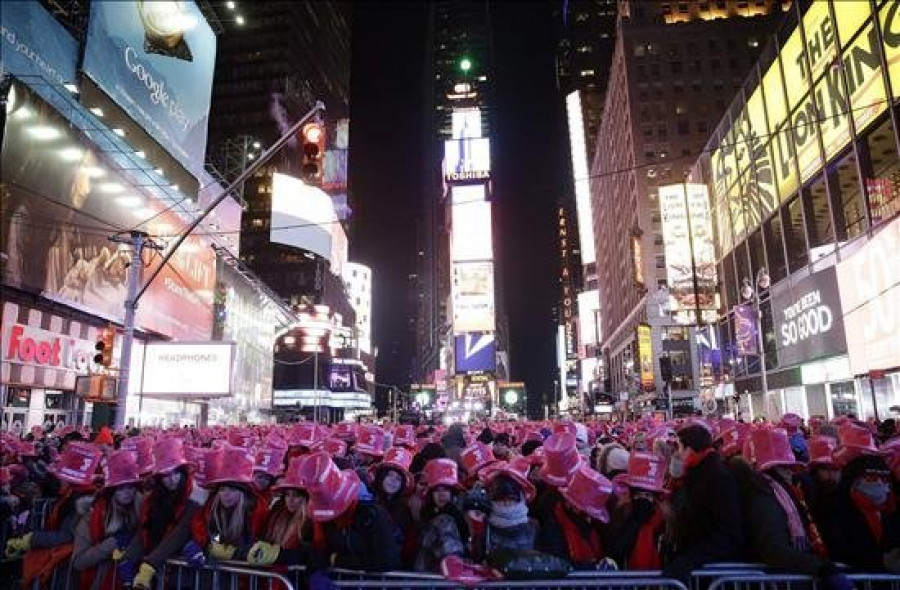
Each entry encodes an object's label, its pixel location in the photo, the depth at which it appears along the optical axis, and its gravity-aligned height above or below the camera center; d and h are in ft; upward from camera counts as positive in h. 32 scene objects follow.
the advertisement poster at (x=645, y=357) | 217.36 +20.95
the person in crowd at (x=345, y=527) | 15.60 -2.51
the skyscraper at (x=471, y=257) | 279.08 +75.40
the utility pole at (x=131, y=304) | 42.96 +9.26
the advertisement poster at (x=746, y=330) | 117.80 +15.98
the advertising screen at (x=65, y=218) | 76.95 +27.23
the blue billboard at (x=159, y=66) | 101.71 +61.59
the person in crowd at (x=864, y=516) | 15.53 -2.40
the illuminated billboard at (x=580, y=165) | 453.17 +176.14
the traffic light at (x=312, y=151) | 36.96 +15.41
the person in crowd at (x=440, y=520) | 16.69 -2.61
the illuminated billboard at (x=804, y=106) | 86.58 +49.11
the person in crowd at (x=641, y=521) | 16.76 -2.66
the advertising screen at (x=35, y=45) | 80.43 +50.21
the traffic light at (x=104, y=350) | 47.62 +5.44
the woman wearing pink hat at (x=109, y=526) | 18.89 -2.95
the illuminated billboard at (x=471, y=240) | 304.91 +83.37
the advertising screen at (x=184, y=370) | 96.63 +7.98
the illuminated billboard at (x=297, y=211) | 161.27 +53.37
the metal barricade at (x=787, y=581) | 13.92 -3.50
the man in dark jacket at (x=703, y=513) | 14.47 -2.10
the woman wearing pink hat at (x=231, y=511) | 18.21 -2.43
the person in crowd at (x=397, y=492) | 19.54 -2.11
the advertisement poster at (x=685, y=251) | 141.28 +36.11
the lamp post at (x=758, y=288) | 113.46 +24.90
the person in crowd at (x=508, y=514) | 16.74 -2.35
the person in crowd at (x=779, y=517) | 13.79 -2.22
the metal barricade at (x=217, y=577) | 16.01 -3.99
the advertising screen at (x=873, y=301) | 75.10 +14.03
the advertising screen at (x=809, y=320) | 93.46 +15.21
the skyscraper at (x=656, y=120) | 263.29 +135.78
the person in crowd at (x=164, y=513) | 17.92 -2.54
